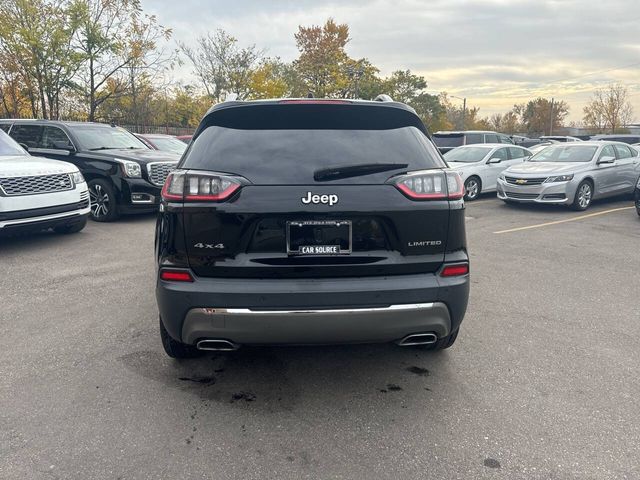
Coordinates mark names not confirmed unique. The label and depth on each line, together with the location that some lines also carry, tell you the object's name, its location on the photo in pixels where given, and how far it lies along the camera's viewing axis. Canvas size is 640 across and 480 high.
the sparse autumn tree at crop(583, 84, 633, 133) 54.59
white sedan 12.78
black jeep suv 2.55
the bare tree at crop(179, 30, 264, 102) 32.91
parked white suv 6.30
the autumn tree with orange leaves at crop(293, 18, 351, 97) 44.31
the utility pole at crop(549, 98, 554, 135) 63.96
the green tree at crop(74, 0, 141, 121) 18.08
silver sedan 10.63
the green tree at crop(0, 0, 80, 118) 17.02
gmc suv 8.91
